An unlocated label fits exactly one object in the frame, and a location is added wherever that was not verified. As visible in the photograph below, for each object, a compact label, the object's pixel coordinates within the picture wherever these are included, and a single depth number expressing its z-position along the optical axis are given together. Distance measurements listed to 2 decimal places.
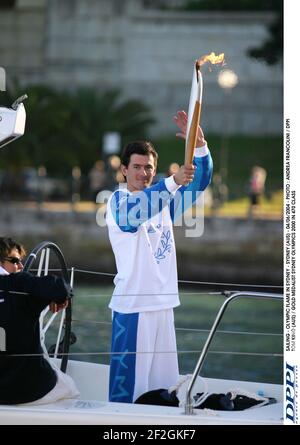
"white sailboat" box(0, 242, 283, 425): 11.15
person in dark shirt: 11.50
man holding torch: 12.28
